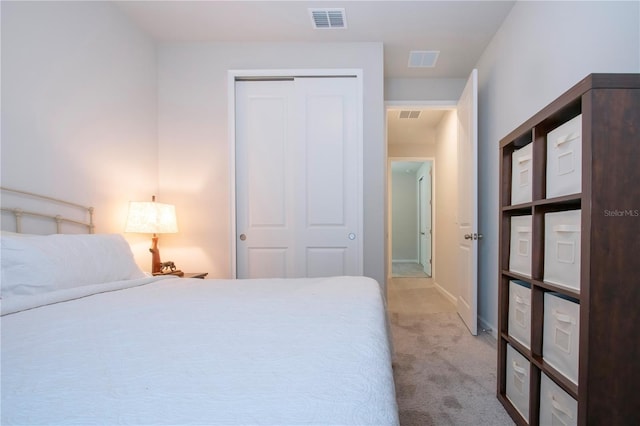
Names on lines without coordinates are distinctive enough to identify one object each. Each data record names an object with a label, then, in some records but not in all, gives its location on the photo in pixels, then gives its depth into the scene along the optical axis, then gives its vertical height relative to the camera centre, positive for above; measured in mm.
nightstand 2570 -589
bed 547 -369
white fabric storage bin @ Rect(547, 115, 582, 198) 1028 +178
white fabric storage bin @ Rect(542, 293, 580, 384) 1038 -472
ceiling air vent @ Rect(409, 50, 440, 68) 2946 +1511
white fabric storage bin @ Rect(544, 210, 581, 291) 1027 -151
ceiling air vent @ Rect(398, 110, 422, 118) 4157 +1317
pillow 1257 -259
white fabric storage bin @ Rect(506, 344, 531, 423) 1400 -855
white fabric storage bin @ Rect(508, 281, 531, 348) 1370 -506
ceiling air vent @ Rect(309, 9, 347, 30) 2424 +1573
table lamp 2299 -105
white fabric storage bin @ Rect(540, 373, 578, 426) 1061 -748
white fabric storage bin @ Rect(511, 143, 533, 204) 1352 +155
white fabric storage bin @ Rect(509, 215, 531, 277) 1370 -185
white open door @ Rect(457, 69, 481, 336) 2695 +29
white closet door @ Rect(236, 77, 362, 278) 2857 +279
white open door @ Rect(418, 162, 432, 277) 6373 -158
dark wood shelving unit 911 -136
